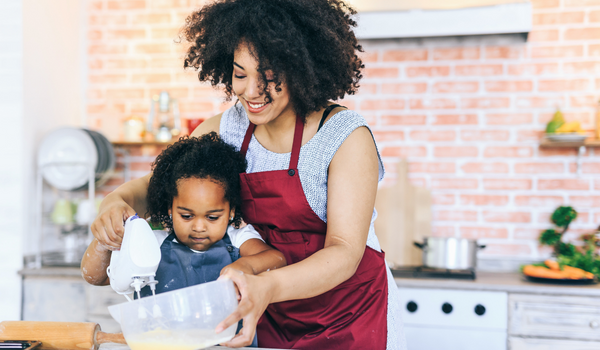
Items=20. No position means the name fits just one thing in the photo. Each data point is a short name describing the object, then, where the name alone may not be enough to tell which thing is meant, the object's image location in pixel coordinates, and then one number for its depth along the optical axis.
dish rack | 2.36
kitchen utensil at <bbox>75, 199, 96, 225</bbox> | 2.43
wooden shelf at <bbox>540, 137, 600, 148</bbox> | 2.31
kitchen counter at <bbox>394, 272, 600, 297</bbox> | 2.01
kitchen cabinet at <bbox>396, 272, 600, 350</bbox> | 2.01
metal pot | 2.26
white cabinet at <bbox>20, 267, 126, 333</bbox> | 2.31
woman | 1.05
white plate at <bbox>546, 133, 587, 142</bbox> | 2.28
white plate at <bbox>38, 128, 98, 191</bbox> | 2.37
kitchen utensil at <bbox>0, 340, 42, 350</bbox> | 0.93
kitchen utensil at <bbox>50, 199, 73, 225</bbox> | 2.44
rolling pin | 0.97
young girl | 1.24
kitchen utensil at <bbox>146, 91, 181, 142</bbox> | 2.64
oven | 2.07
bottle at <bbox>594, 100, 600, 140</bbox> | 2.36
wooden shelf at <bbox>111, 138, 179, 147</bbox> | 2.62
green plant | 2.28
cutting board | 2.55
